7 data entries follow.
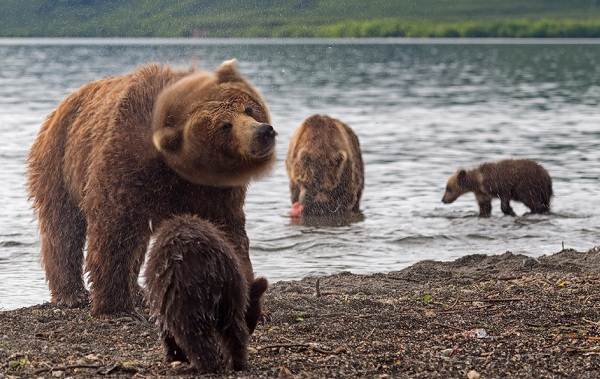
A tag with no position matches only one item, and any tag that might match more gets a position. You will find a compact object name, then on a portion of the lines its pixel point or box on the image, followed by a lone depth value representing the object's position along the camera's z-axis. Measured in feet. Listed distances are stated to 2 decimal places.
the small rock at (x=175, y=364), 40.45
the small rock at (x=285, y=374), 38.93
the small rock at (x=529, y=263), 71.46
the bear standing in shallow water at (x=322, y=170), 102.32
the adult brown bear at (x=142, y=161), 45.68
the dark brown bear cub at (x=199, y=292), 38.45
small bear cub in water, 107.34
